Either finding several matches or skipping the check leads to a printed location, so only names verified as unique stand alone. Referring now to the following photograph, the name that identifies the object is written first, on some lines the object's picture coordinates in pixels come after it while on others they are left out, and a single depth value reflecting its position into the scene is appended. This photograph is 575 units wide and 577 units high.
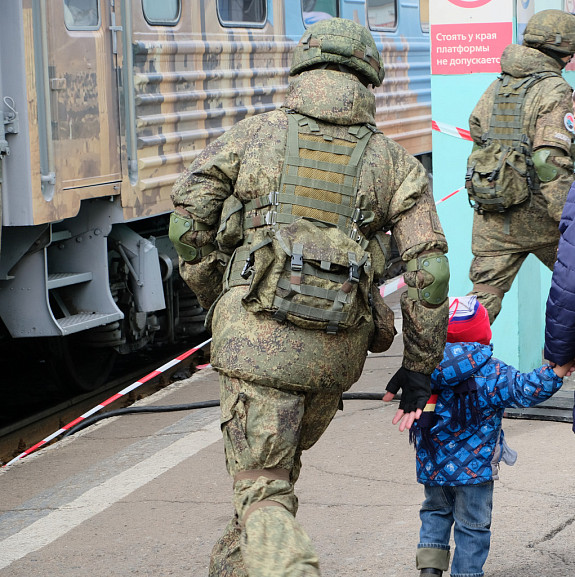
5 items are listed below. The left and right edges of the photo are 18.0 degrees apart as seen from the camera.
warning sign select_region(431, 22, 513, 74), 9.50
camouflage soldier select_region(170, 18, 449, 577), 5.04
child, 5.48
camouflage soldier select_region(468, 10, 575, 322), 8.42
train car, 8.82
